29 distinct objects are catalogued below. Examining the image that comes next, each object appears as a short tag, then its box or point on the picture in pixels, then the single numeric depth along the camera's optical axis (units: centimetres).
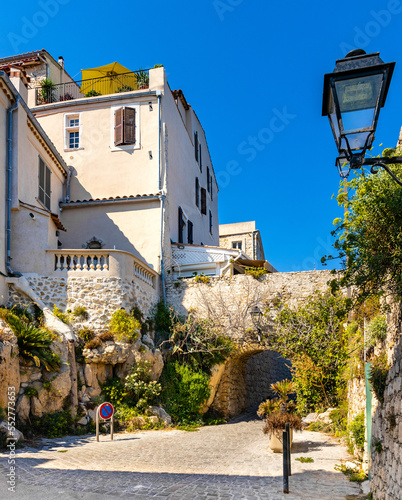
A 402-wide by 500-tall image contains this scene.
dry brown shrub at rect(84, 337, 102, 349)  1331
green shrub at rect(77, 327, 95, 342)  1368
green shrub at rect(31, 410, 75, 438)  1094
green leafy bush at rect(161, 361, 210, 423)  1459
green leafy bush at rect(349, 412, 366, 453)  874
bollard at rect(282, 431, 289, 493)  708
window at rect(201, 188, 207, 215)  2489
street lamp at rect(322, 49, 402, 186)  354
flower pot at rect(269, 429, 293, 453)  1030
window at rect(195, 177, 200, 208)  2395
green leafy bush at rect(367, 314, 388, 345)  645
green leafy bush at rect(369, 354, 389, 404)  613
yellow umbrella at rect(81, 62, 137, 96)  2183
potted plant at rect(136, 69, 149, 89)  2046
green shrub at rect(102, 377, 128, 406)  1316
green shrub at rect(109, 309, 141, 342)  1398
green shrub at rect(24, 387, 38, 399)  1094
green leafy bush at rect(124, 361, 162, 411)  1341
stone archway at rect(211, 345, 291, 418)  1666
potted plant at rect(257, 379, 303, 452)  1027
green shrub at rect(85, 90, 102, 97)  2100
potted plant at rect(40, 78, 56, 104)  2144
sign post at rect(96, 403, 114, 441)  1048
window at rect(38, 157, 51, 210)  1662
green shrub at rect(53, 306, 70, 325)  1385
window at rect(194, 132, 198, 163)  2497
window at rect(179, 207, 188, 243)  2024
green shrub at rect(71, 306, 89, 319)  1409
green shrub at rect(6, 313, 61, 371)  1136
